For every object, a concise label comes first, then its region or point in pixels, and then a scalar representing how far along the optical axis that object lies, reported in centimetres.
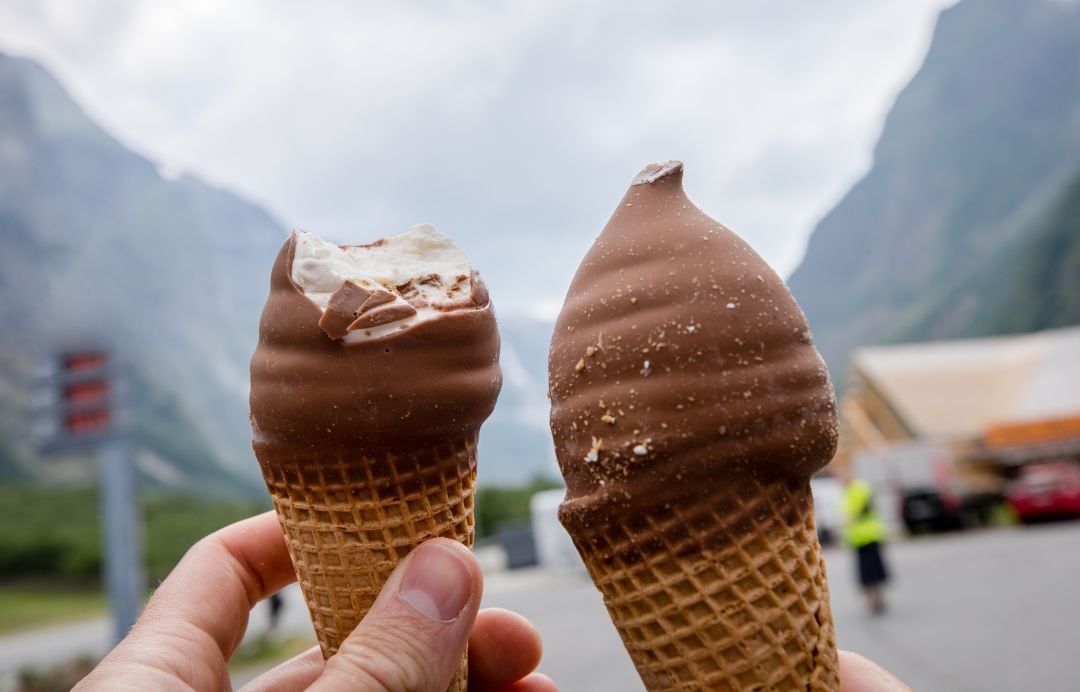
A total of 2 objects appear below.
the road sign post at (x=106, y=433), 1004
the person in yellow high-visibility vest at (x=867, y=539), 869
